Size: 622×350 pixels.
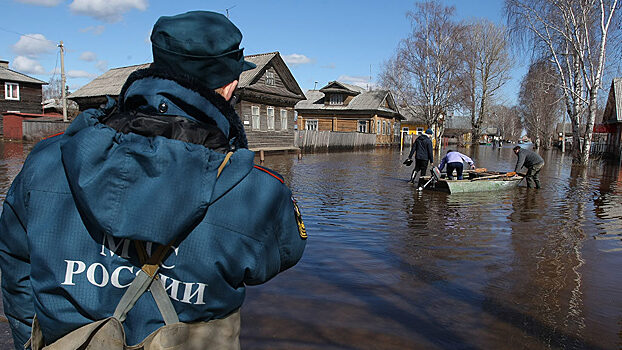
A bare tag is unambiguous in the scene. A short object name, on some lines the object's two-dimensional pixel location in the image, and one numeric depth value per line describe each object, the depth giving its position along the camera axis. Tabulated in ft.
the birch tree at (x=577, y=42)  64.54
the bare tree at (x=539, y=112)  126.52
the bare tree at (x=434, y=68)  110.52
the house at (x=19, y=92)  110.83
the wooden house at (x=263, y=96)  78.23
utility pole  102.37
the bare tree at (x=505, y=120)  339.32
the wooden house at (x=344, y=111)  140.77
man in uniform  3.72
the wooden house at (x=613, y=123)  86.70
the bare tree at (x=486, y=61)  157.38
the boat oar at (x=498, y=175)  40.00
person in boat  40.27
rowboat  37.37
